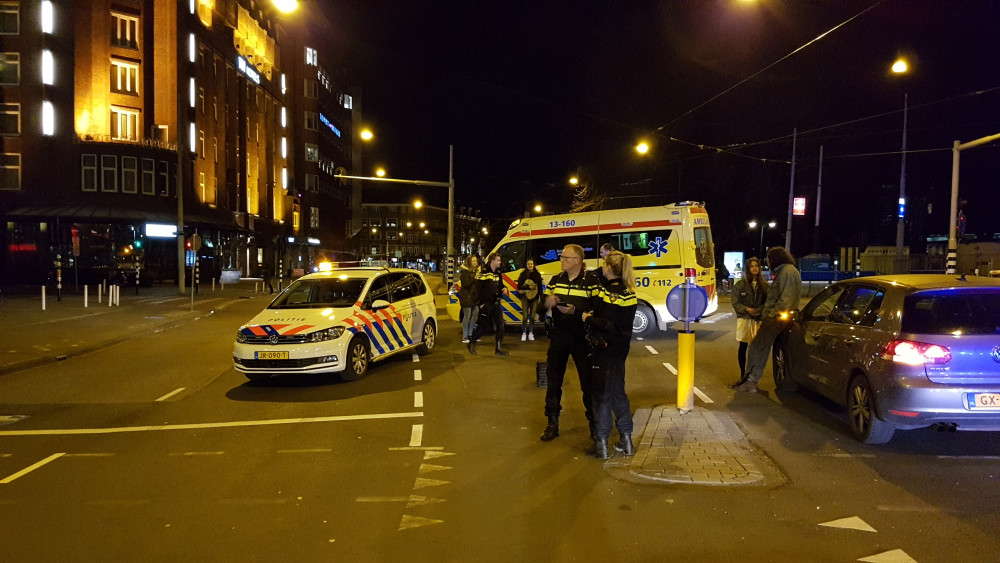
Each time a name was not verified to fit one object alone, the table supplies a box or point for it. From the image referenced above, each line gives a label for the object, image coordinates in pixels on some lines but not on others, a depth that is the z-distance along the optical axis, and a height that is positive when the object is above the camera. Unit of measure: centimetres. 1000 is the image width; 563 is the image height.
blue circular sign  703 -43
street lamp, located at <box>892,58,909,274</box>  3003 +174
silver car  551 -82
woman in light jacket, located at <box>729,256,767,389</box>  864 -49
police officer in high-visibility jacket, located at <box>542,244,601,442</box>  577 -47
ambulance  1369 +34
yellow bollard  696 -121
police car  901 -105
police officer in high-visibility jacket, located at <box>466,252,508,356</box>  1191 -78
